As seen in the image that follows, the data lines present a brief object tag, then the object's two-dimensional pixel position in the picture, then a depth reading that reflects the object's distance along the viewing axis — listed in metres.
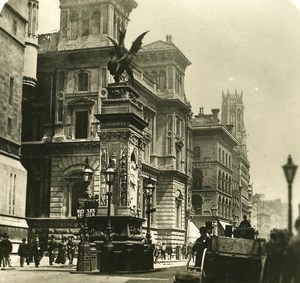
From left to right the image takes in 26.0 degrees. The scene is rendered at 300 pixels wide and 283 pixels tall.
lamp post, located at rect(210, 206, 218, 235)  60.75
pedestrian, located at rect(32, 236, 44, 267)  25.33
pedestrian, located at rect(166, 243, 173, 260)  43.75
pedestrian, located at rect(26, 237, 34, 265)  26.29
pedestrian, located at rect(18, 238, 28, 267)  25.06
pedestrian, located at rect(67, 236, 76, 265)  28.77
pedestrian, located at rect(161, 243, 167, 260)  41.14
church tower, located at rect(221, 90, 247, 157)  121.15
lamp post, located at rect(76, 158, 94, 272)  20.67
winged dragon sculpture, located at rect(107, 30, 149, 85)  22.03
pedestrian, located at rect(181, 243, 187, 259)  46.62
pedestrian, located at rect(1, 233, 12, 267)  22.88
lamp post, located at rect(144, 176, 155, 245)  24.31
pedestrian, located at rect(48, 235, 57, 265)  27.82
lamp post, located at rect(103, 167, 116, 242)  19.47
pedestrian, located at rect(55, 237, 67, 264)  27.82
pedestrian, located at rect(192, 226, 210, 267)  14.98
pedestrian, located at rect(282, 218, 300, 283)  8.36
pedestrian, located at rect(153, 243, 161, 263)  36.76
